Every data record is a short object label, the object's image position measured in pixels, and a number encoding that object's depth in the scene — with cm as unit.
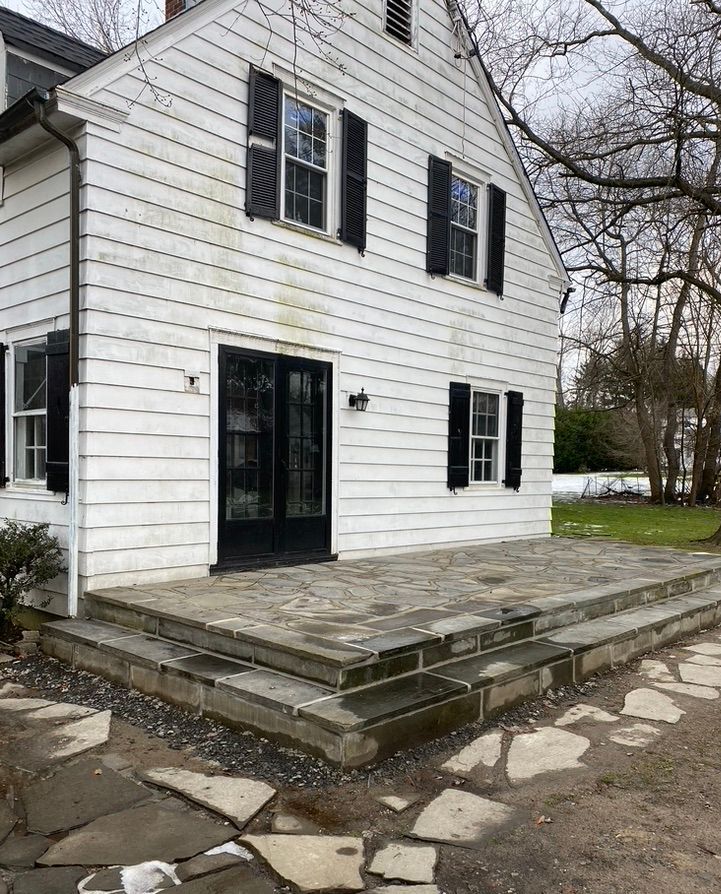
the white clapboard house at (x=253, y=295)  558
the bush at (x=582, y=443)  2886
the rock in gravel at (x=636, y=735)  387
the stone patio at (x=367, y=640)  366
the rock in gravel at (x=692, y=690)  473
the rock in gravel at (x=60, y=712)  406
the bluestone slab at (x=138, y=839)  264
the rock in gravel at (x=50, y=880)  246
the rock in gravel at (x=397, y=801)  305
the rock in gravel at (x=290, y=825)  285
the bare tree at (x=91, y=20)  1578
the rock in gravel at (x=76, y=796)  294
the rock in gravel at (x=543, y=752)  349
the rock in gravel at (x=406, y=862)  256
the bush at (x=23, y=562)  520
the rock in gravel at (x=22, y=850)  263
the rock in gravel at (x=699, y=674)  504
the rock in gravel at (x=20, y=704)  419
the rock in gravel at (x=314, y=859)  252
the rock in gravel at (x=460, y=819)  283
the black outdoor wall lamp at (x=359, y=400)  757
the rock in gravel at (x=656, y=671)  508
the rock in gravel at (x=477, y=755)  347
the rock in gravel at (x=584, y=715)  417
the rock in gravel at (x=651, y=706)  430
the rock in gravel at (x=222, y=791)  297
